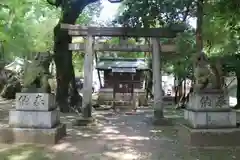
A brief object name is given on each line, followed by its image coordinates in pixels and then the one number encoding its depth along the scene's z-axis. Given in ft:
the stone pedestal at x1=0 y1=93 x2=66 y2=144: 18.24
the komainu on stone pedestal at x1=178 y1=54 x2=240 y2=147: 18.26
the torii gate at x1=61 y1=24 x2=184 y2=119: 27.20
